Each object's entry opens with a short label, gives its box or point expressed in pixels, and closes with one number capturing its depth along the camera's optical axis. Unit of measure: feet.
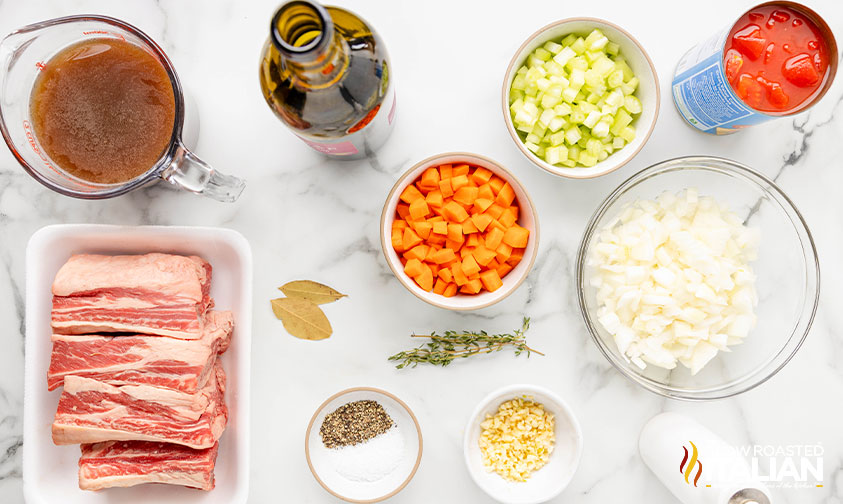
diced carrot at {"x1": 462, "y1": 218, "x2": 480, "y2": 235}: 1.84
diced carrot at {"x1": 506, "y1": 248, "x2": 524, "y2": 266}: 1.85
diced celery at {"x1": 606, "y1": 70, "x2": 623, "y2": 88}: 1.84
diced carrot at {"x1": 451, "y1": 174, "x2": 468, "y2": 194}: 1.83
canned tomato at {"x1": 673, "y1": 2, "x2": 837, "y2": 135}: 1.70
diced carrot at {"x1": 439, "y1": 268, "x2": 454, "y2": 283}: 1.85
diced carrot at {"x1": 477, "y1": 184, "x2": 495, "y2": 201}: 1.83
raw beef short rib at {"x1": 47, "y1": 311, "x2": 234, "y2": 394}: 1.78
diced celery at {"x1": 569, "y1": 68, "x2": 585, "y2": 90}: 1.84
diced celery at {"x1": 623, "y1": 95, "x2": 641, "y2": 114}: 1.86
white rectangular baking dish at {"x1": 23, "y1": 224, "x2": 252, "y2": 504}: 1.83
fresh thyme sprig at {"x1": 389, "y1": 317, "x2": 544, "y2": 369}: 1.96
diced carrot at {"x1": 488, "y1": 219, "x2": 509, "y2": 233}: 1.83
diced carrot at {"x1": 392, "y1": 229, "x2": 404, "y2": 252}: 1.85
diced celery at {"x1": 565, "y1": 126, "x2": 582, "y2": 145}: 1.85
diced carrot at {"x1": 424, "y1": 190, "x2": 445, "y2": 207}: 1.84
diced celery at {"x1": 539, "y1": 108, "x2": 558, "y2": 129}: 1.84
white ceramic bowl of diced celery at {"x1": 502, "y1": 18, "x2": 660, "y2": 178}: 1.83
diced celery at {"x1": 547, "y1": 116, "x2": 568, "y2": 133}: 1.85
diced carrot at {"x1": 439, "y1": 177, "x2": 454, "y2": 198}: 1.84
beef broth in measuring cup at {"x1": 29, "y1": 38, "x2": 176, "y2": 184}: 1.76
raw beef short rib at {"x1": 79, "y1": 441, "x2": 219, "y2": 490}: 1.81
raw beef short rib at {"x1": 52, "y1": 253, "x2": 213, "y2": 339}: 1.79
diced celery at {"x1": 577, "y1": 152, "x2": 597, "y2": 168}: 1.87
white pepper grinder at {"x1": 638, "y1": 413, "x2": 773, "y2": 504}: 1.74
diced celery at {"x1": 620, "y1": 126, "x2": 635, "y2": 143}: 1.87
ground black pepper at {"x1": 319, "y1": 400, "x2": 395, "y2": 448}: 1.93
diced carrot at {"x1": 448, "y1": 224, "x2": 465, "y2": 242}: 1.84
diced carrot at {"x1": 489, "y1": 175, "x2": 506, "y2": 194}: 1.84
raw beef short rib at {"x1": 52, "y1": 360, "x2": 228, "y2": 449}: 1.78
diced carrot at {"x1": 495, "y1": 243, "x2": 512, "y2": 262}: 1.83
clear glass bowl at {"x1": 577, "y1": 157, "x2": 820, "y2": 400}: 1.95
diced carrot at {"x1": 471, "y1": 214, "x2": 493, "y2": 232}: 1.82
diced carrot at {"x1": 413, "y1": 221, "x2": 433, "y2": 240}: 1.83
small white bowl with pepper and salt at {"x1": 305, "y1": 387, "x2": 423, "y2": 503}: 1.93
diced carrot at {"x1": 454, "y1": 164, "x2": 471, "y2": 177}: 1.85
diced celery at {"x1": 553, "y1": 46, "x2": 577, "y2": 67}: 1.85
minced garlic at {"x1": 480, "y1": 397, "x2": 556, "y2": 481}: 1.92
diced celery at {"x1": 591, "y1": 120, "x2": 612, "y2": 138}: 1.84
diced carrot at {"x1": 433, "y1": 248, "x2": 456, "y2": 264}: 1.85
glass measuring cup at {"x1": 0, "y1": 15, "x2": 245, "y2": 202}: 1.69
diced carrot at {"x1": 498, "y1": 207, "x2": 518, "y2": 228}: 1.84
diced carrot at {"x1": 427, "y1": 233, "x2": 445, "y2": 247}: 1.85
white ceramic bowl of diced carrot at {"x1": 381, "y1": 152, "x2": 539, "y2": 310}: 1.83
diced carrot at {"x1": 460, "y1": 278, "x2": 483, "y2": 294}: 1.84
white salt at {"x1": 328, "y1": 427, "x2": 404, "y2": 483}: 1.94
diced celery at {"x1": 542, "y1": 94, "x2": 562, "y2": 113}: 1.84
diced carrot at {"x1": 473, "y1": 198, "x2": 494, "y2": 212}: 1.83
